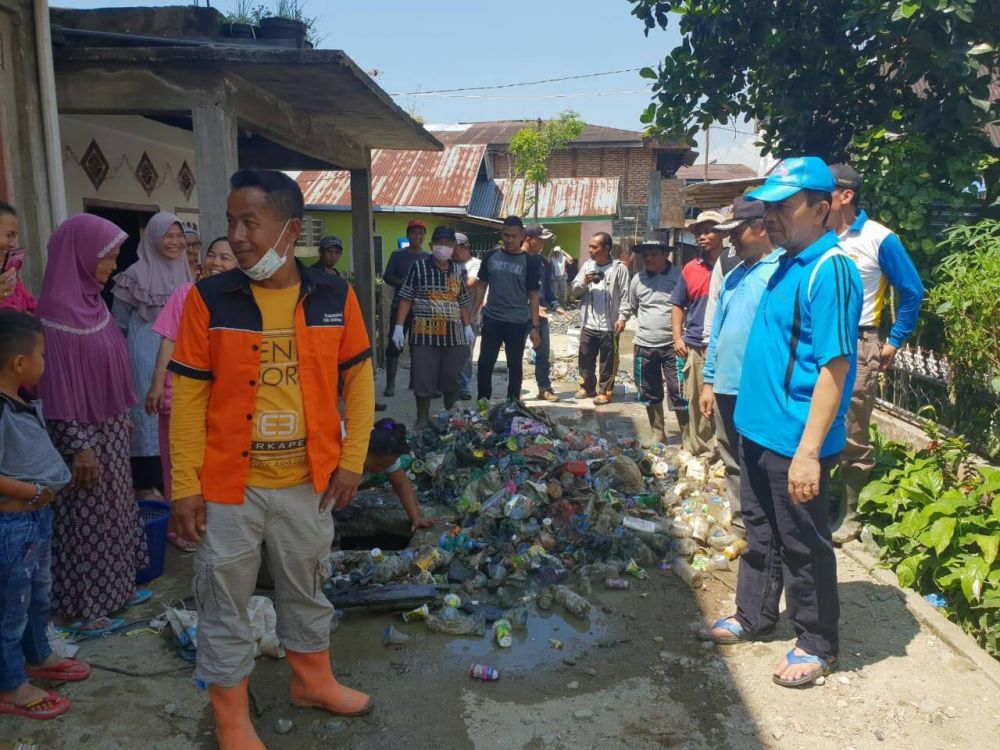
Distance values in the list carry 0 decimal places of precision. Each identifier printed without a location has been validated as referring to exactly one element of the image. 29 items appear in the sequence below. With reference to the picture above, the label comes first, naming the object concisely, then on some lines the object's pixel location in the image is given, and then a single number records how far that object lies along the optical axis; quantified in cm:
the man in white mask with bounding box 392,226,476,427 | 696
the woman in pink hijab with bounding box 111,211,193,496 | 421
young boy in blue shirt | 272
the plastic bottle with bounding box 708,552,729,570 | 446
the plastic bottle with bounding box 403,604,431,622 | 372
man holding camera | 836
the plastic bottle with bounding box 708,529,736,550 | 473
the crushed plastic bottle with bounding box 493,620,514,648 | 355
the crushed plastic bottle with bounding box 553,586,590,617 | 388
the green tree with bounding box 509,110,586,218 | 2657
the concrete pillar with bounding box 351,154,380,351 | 921
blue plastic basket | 389
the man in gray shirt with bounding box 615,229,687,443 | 688
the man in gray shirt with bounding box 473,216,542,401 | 753
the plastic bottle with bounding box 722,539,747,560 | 461
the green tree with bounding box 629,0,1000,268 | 548
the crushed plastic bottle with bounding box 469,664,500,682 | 323
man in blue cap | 290
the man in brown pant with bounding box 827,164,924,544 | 430
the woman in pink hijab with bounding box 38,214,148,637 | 333
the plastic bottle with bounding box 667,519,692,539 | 486
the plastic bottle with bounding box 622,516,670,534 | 479
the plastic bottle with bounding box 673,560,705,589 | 426
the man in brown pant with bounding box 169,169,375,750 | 245
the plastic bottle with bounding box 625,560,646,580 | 437
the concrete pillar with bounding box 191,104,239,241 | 481
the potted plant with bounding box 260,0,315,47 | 659
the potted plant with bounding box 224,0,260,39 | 659
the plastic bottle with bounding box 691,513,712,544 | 477
